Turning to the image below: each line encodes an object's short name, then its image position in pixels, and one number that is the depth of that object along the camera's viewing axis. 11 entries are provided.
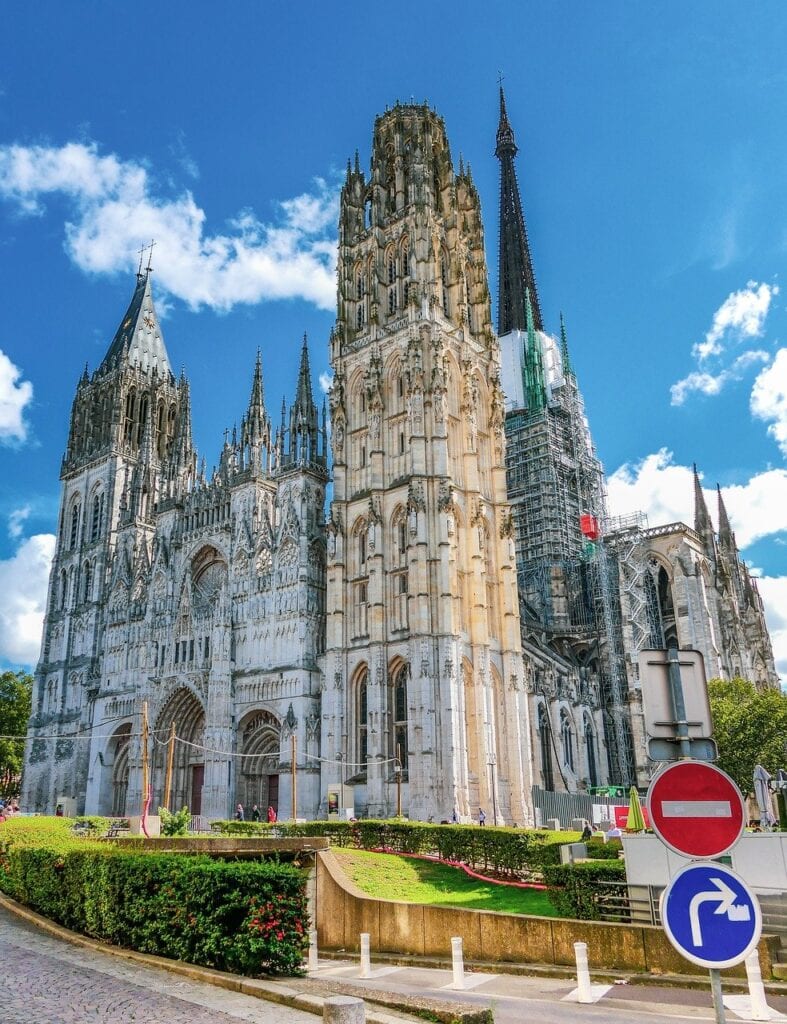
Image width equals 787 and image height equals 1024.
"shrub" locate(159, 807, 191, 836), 26.50
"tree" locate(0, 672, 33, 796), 69.50
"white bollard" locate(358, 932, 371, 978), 13.47
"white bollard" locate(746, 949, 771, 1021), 9.48
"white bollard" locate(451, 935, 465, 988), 12.19
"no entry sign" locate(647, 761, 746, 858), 5.46
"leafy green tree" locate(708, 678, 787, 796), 42.97
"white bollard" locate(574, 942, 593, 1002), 11.26
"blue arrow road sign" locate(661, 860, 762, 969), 5.06
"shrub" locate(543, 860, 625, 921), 15.25
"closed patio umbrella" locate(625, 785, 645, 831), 23.30
